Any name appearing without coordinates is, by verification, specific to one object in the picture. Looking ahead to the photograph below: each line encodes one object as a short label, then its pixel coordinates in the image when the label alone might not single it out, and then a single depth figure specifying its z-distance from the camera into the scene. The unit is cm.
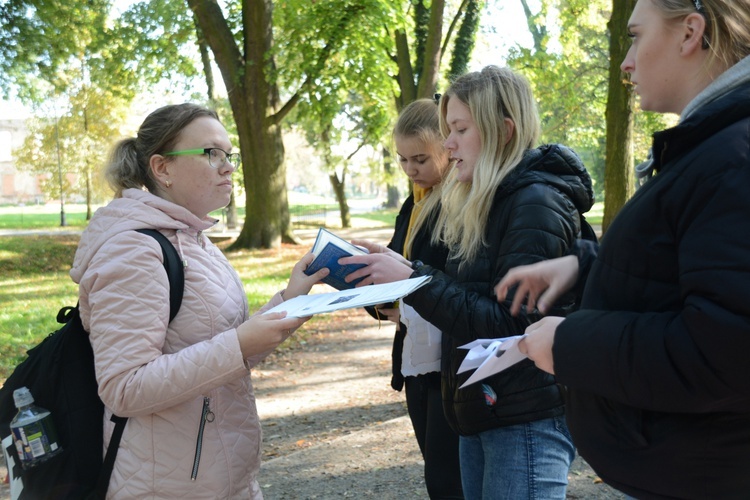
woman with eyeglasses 222
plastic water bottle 222
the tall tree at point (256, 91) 1697
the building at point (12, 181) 7325
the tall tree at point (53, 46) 1319
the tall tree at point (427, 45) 1252
